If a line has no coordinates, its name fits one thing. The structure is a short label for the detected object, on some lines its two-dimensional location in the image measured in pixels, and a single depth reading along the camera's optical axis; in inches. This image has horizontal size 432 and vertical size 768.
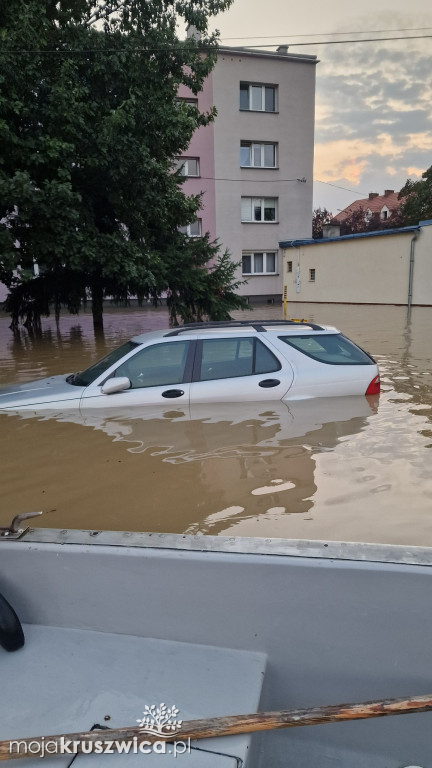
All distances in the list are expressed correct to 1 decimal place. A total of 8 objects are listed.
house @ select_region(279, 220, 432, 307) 935.0
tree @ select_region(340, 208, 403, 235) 1940.2
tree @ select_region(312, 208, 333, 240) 2006.6
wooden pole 72.2
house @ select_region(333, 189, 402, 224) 2164.1
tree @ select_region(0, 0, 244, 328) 394.3
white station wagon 231.5
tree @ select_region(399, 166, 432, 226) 1529.3
